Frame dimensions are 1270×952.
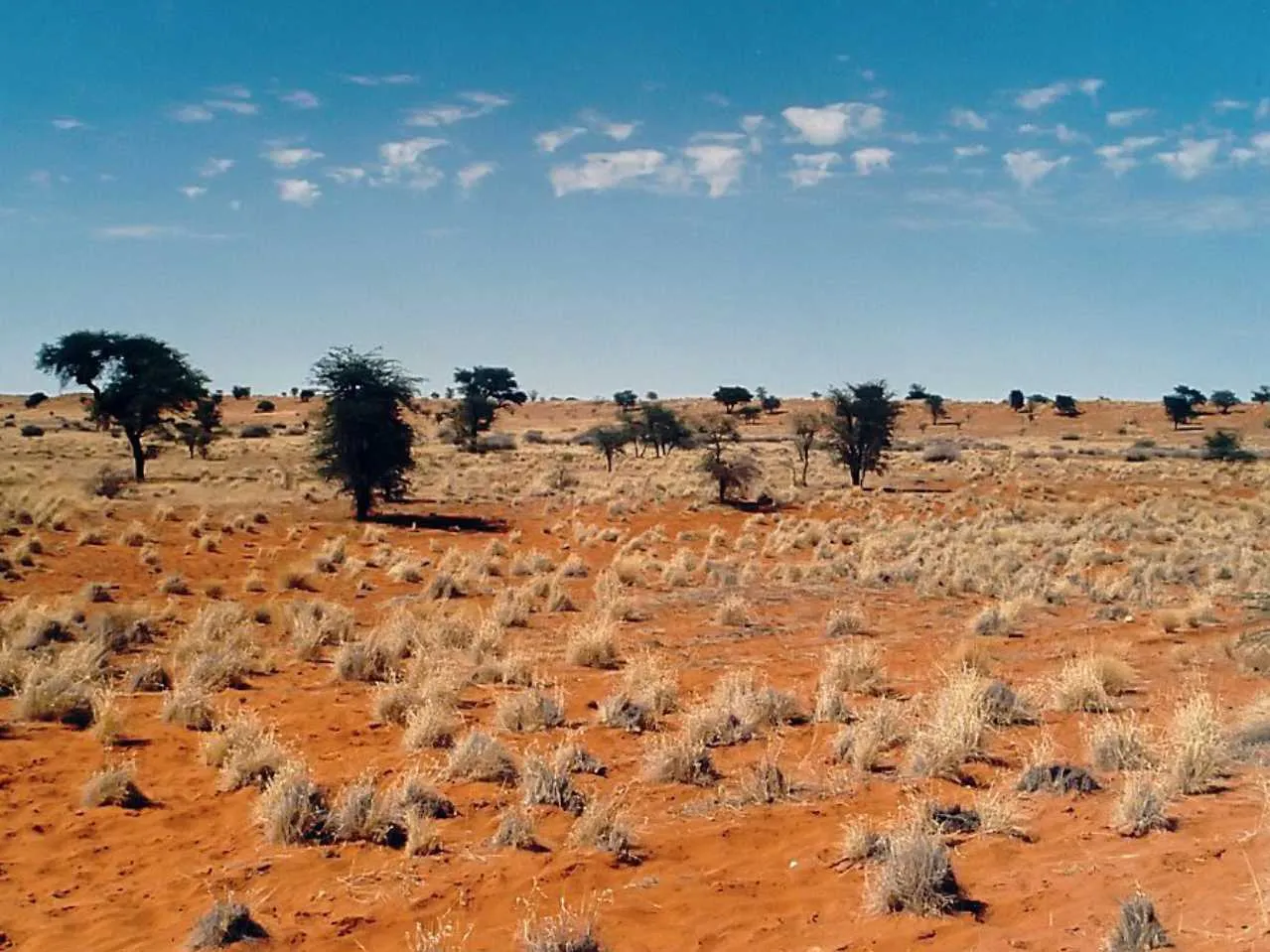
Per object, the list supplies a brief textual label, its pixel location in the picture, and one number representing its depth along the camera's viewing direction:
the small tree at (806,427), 49.31
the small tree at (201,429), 54.12
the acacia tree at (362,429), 33.03
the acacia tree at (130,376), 44.75
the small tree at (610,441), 56.93
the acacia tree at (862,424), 46.09
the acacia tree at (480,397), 76.50
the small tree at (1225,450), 60.66
